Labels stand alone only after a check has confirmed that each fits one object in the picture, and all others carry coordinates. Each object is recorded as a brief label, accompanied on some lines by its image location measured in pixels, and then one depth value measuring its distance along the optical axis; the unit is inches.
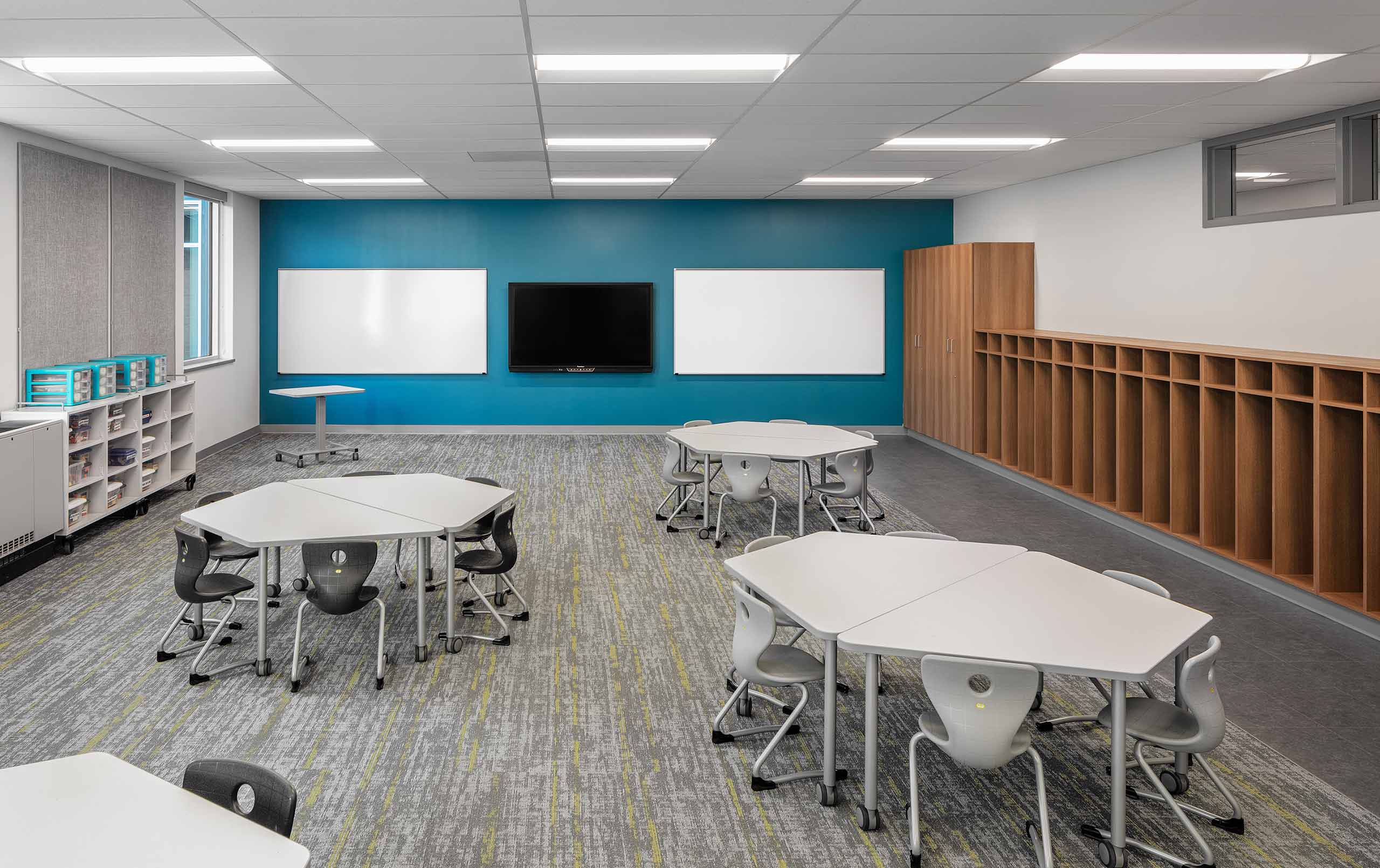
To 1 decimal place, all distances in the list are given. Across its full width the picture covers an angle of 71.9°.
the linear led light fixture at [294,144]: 287.6
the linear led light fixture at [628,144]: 287.6
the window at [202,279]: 412.8
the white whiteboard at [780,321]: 478.6
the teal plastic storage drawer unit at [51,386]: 266.7
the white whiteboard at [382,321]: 472.7
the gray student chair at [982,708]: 113.1
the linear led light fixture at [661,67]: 188.1
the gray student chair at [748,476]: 265.6
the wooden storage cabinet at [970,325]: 382.3
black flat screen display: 474.6
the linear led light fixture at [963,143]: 287.0
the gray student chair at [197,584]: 178.5
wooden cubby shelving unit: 207.5
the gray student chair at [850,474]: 271.7
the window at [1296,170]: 227.3
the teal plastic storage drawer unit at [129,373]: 300.5
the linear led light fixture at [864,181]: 382.3
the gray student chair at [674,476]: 287.7
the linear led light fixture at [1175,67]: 187.0
